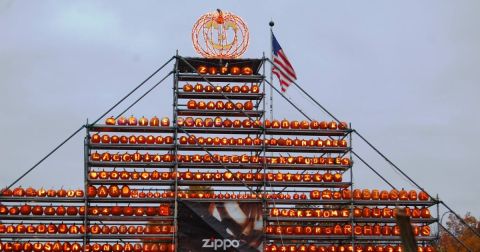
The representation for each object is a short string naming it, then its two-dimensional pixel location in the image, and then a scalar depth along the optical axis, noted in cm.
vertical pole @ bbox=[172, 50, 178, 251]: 3815
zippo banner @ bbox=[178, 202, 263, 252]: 3784
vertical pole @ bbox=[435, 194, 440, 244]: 4000
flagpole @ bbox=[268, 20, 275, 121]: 4145
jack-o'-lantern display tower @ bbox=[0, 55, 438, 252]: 3819
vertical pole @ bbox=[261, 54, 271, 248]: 3897
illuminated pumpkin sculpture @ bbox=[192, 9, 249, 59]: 4125
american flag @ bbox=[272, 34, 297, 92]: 4166
